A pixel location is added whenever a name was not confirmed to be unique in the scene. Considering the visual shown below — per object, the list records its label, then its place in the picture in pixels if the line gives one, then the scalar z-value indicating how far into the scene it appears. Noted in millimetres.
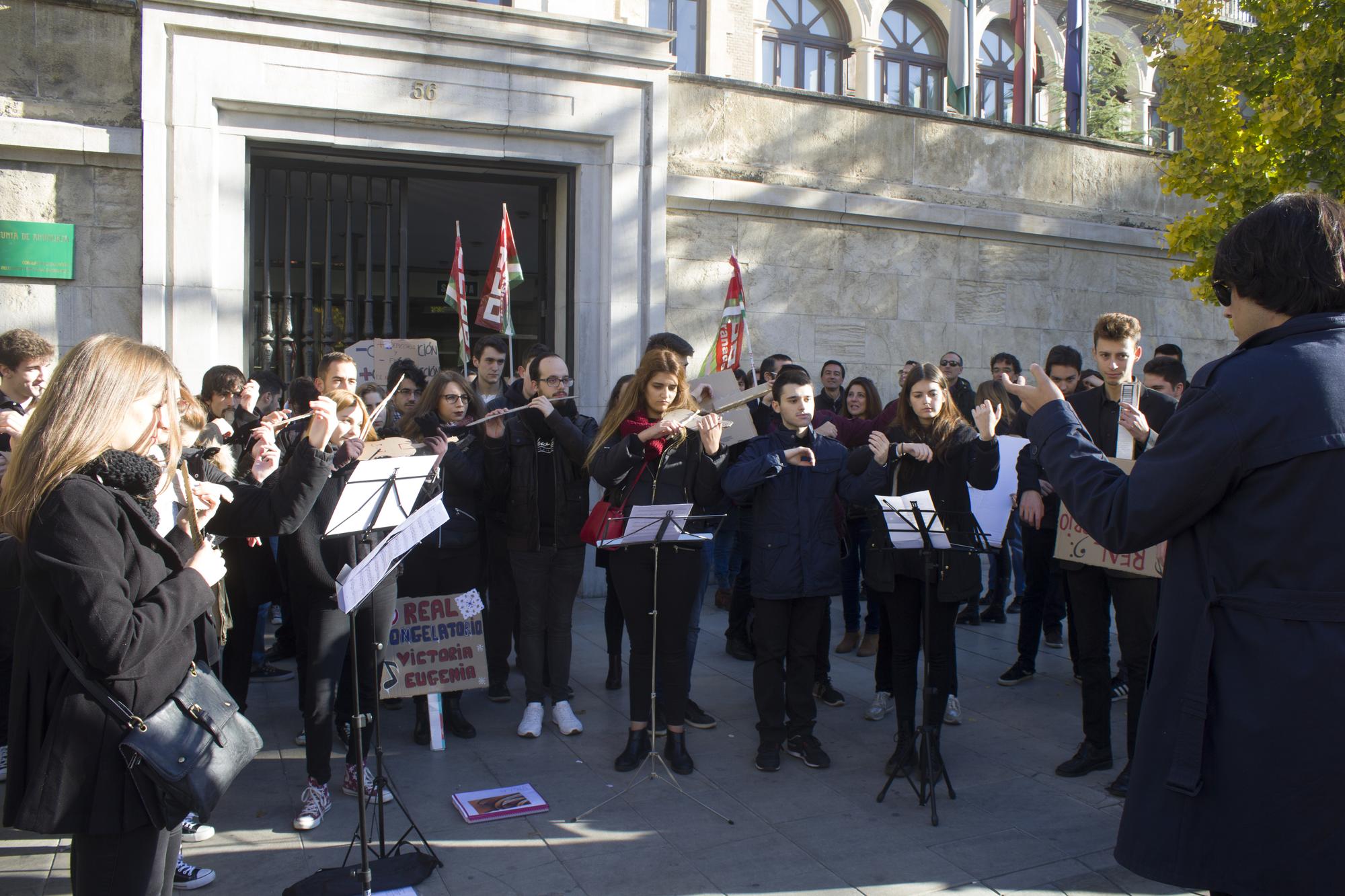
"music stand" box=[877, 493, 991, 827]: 4586
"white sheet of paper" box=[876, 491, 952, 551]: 4613
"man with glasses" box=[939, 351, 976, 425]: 8828
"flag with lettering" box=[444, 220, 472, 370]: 8219
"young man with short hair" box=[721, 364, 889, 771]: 5105
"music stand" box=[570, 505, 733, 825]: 4672
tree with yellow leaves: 7727
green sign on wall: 7391
